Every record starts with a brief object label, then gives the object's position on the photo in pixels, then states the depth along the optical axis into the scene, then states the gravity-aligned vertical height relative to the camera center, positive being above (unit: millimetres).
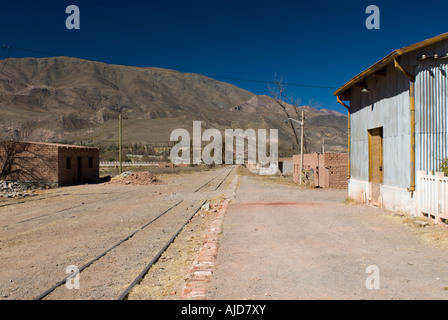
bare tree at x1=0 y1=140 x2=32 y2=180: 30078 +481
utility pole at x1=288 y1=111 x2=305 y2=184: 31319 +3382
